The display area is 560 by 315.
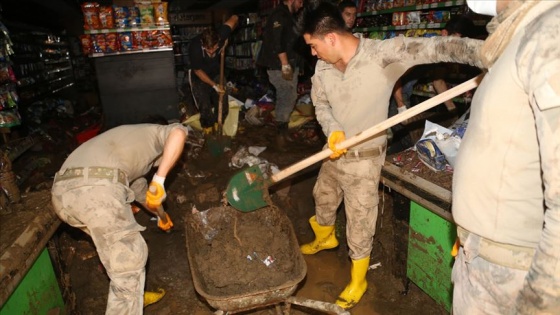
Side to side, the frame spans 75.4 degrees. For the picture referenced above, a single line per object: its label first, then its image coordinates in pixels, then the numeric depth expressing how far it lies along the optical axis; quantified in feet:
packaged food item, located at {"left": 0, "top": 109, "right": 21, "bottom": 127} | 15.07
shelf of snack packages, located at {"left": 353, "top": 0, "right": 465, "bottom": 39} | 14.87
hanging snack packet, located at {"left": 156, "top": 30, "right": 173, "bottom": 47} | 21.28
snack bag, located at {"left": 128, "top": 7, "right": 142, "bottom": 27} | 20.38
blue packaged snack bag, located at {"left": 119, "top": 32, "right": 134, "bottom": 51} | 20.77
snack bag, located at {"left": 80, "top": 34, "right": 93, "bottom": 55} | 20.29
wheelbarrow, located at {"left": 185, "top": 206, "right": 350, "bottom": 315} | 8.21
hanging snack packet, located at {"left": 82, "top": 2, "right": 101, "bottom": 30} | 19.77
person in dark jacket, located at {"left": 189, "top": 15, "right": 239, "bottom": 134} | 18.56
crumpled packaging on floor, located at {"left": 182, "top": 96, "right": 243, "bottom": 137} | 20.54
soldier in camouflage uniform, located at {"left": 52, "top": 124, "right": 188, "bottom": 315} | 7.64
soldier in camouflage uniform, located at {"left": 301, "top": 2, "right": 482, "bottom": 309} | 8.16
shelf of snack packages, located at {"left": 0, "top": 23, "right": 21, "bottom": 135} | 15.23
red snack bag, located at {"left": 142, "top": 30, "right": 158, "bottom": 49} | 21.12
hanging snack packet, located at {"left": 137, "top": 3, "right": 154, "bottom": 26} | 20.49
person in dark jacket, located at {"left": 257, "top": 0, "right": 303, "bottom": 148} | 17.89
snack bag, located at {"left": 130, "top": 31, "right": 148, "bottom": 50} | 20.92
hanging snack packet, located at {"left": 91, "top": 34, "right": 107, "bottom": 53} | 20.40
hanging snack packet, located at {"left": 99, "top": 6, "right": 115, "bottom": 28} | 20.03
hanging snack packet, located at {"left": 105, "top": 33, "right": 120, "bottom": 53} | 20.52
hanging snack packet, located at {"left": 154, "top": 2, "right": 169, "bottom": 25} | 20.62
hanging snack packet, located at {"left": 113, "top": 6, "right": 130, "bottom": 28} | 20.25
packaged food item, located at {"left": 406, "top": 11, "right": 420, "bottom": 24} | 16.11
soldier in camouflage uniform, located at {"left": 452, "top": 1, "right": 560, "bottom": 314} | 3.47
